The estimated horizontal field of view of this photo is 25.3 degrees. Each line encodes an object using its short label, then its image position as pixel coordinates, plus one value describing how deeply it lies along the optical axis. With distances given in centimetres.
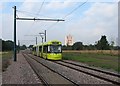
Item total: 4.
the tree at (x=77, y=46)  13573
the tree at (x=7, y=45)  13360
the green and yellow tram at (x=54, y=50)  4181
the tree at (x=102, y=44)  12498
